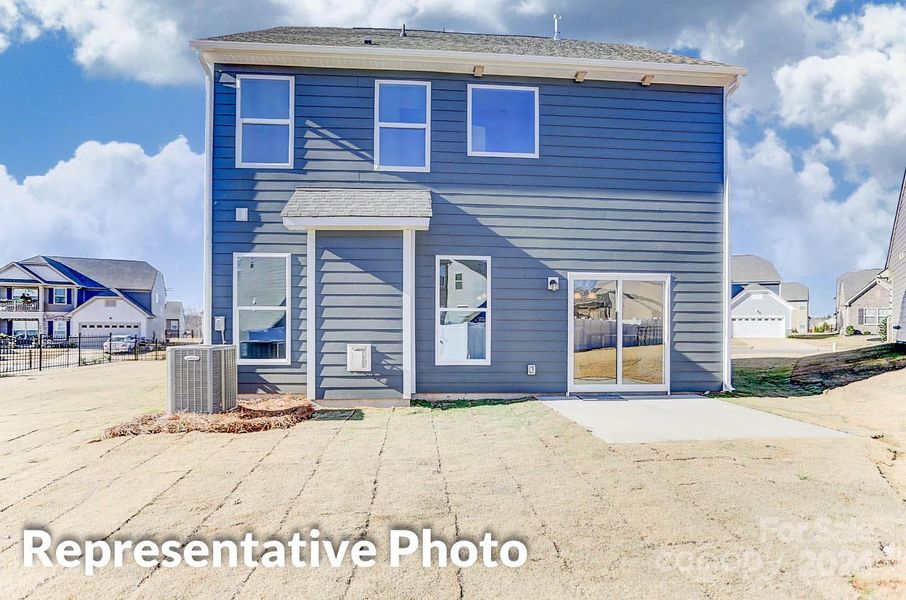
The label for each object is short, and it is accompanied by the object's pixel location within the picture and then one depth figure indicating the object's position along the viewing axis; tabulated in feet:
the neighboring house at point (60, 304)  118.83
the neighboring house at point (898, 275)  54.70
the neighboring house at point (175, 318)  170.70
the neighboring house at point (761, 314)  121.90
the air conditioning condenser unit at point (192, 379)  20.25
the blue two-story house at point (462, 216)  23.97
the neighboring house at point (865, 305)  112.88
